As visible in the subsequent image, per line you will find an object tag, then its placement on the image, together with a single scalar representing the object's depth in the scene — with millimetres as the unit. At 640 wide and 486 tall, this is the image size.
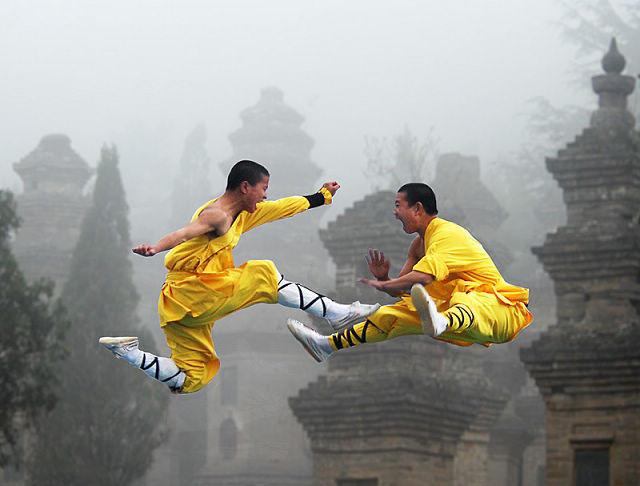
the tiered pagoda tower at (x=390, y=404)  32500
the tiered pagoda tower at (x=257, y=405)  53875
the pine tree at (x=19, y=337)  32000
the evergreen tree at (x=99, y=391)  42531
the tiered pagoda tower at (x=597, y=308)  28703
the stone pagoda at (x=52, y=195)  55312
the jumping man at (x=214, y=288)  12898
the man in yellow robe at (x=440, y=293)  12734
